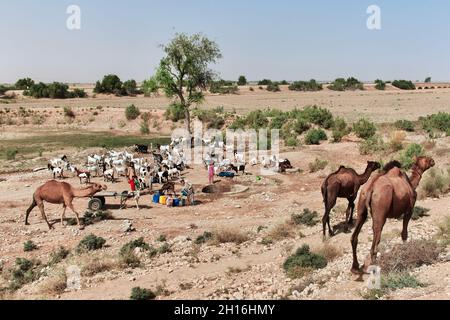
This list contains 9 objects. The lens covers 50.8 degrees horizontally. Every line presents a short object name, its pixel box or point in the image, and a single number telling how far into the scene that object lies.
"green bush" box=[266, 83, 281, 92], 111.39
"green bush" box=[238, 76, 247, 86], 147.36
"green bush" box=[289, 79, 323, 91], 111.88
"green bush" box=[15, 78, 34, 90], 112.01
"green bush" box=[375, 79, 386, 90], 113.25
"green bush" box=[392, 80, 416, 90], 115.06
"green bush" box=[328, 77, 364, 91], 112.29
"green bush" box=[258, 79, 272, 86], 141.76
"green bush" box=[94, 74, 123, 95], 97.00
